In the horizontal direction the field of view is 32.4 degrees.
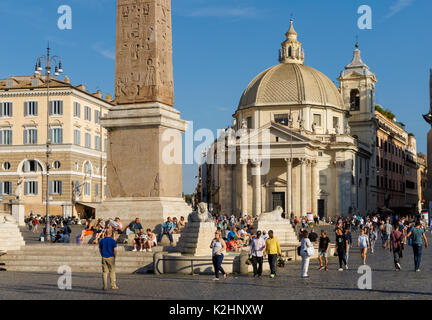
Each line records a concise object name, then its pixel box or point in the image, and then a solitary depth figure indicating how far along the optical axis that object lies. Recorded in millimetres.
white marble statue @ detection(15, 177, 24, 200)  53769
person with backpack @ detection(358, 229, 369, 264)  21516
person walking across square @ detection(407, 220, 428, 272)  18078
